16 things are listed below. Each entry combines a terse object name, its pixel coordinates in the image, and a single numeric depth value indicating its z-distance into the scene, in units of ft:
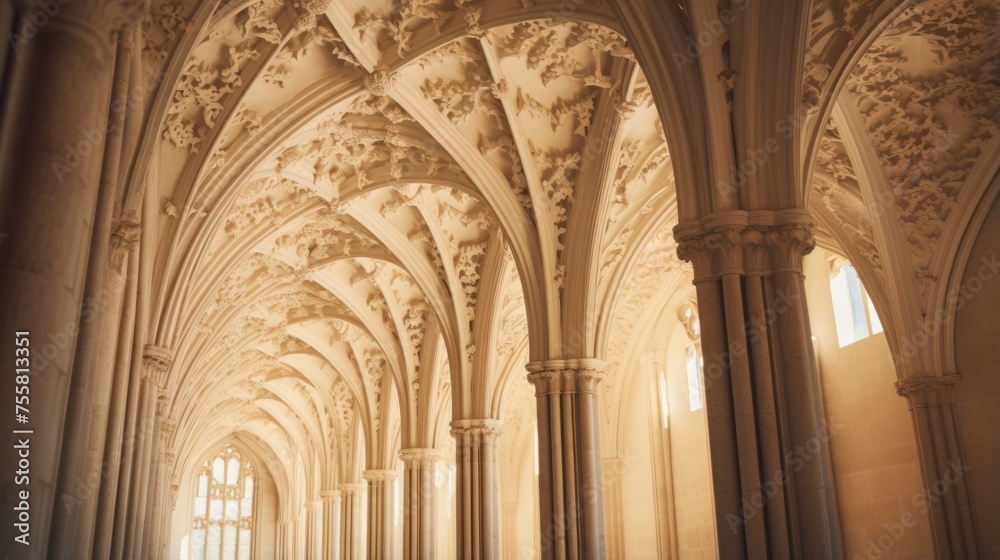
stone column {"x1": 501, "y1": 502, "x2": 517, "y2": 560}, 86.33
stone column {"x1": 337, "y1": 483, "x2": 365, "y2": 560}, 87.20
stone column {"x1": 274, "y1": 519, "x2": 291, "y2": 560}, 130.72
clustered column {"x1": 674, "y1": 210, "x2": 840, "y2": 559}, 22.48
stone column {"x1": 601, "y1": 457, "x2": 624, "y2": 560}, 67.87
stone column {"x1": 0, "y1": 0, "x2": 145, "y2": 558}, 10.82
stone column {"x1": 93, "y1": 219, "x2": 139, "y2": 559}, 29.78
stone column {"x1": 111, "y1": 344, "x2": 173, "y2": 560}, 34.35
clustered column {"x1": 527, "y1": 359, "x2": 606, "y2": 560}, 39.37
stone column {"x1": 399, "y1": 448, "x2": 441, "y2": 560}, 61.93
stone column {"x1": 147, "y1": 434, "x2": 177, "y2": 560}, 61.21
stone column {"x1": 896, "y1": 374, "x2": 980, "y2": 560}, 37.86
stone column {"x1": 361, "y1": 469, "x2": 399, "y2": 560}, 71.00
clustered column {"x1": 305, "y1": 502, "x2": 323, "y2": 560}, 110.42
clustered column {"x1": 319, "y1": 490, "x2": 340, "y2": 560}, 97.30
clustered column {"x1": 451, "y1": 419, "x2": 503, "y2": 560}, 52.85
